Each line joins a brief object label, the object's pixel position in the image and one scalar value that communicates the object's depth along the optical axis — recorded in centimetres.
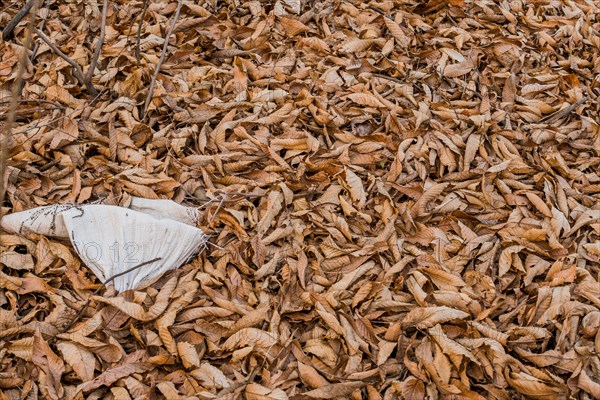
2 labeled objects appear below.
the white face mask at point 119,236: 196
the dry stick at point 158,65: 245
